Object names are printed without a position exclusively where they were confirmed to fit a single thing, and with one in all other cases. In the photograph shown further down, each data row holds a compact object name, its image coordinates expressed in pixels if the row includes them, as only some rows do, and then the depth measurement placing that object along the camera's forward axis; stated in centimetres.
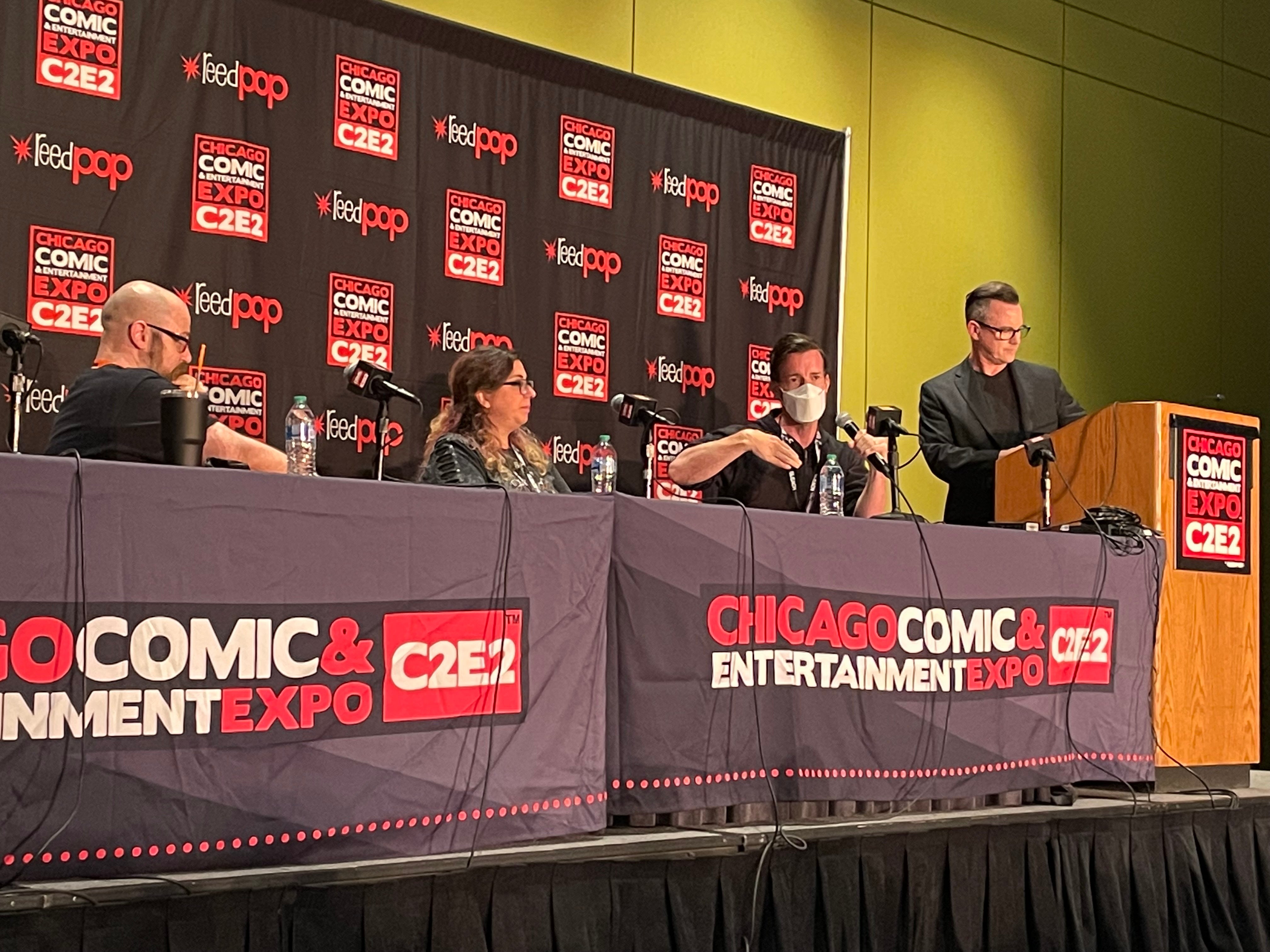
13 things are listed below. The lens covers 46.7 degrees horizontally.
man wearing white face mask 404
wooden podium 377
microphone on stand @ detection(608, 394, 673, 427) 398
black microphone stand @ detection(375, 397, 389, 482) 321
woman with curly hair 389
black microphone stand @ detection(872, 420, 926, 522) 361
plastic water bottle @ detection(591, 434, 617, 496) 469
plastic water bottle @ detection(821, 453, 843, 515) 417
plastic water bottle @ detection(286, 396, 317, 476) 365
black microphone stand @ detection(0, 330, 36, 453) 271
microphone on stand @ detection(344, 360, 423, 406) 322
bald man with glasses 282
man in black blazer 437
